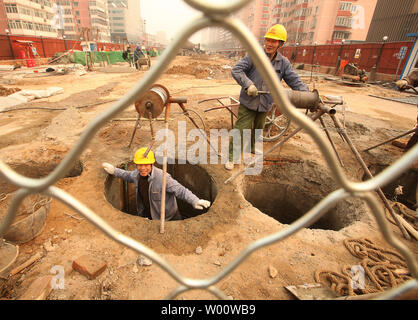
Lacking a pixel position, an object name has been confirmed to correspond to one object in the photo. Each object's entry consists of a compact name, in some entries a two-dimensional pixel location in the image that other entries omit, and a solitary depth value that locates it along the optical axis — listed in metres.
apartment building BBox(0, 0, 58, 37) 38.53
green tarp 20.84
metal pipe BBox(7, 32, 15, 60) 19.00
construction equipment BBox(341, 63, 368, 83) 14.77
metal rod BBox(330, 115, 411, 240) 2.64
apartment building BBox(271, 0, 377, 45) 43.56
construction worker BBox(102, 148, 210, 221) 3.41
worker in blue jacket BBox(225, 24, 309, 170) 3.31
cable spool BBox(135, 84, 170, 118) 2.99
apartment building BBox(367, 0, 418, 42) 20.97
